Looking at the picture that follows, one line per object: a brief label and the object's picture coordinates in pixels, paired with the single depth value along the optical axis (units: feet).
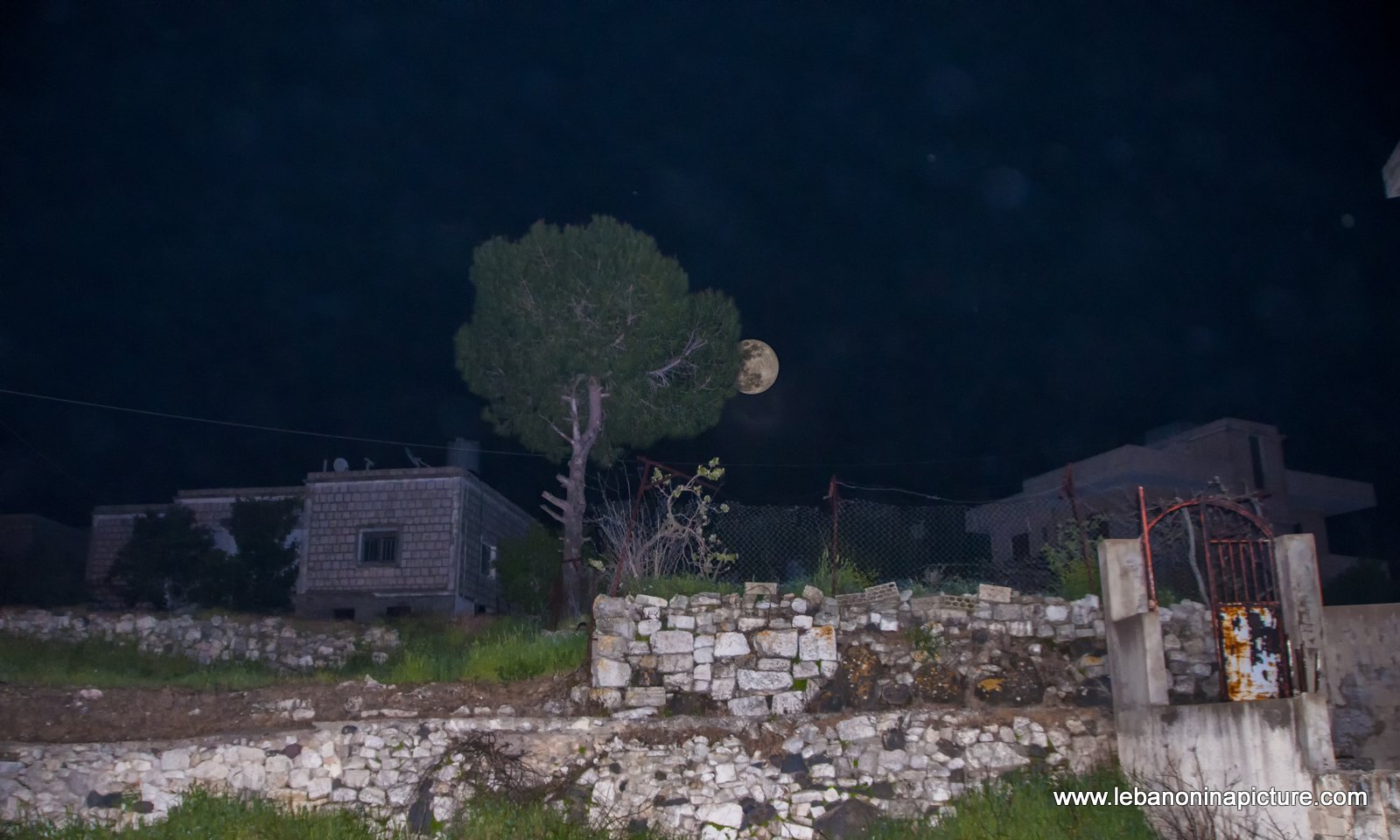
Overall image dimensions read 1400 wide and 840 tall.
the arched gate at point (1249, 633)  34.24
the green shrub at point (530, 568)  80.43
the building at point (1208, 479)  95.96
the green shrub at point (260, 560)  89.66
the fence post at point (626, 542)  40.68
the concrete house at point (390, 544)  89.04
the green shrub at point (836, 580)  40.70
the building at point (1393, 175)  39.17
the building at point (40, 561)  87.66
